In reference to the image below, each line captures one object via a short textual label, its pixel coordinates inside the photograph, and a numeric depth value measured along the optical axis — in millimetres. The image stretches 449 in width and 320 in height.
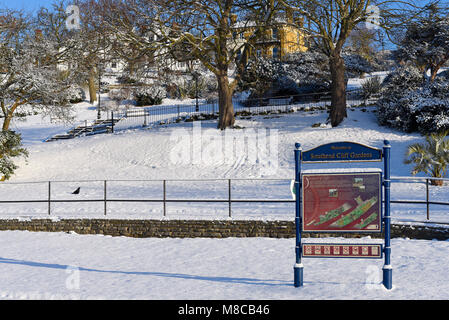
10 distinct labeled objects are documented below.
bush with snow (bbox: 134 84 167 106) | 48438
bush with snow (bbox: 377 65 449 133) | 24141
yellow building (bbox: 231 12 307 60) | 25739
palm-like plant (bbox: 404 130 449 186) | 17656
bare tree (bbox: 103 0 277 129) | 25141
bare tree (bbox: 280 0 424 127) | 25547
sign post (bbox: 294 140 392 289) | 8500
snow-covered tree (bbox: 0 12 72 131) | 24078
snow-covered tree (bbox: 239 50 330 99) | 40906
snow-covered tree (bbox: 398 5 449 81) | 30811
